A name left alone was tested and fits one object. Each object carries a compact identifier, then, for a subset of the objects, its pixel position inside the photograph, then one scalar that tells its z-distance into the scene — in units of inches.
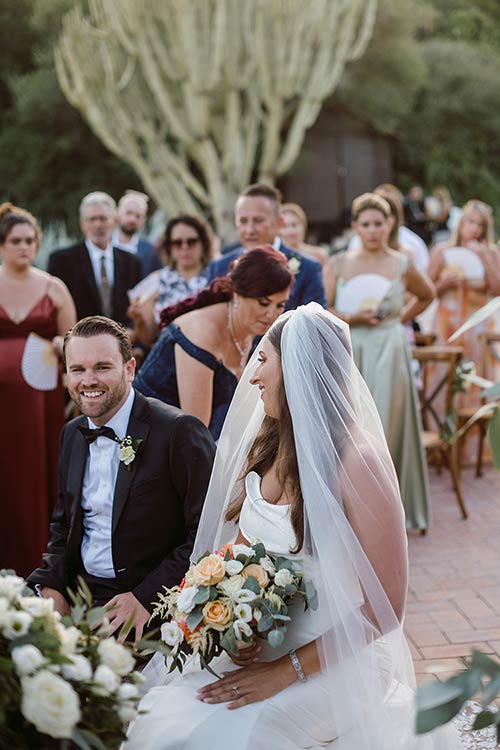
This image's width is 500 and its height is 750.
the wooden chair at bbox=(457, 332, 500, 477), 279.0
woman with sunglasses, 237.5
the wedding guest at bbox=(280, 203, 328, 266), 307.3
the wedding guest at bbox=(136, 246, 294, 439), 147.8
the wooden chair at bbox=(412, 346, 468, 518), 242.8
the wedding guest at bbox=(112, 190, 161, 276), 329.1
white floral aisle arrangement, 68.7
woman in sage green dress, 232.4
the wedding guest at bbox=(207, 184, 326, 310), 200.7
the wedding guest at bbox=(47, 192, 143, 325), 268.1
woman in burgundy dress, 201.8
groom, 117.5
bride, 96.8
